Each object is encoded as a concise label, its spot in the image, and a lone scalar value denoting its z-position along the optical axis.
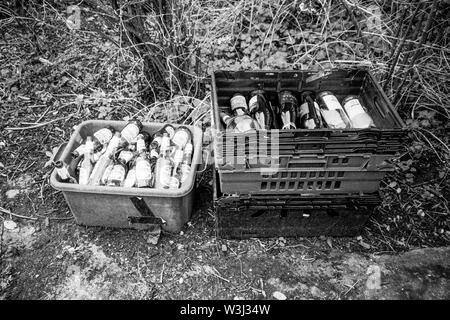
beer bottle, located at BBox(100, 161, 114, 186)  2.38
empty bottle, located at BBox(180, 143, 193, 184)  2.43
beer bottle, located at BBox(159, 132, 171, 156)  2.57
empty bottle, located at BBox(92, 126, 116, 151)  2.63
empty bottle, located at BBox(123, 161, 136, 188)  2.38
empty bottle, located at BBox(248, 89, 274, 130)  2.38
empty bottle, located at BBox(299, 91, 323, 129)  2.37
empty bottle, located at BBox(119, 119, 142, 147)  2.63
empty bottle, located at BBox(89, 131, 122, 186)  2.39
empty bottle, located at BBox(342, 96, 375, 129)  2.29
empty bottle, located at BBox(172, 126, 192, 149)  2.64
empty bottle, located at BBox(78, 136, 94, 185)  2.40
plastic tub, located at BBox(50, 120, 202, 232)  2.21
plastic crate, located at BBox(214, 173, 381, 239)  2.17
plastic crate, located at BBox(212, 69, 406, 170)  1.87
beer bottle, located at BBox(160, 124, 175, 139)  2.71
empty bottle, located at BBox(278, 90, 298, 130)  2.38
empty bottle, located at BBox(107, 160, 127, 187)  2.37
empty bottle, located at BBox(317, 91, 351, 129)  2.36
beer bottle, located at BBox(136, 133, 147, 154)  2.59
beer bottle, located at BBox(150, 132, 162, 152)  2.62
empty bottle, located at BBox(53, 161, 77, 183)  2.31
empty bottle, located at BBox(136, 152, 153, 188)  2.36
